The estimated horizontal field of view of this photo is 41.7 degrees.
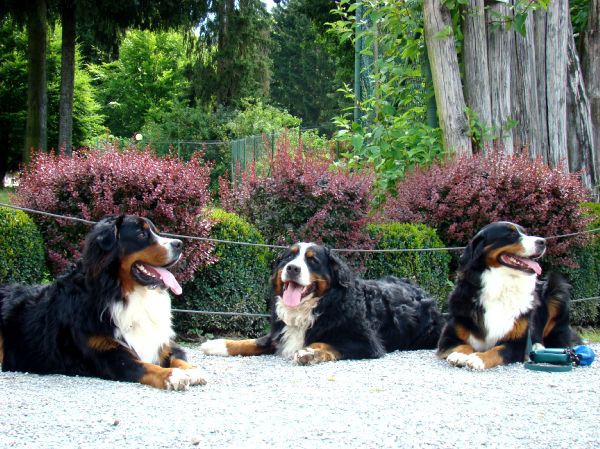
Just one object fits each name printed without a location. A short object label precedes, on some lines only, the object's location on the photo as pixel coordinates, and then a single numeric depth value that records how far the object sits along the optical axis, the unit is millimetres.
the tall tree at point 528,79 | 11688
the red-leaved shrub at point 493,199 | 9852
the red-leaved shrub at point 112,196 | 8008
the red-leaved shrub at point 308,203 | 8922
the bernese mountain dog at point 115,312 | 6027
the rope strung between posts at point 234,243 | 7609
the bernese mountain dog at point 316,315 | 7105
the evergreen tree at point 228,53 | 32344
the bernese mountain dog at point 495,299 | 6879
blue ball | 7156
